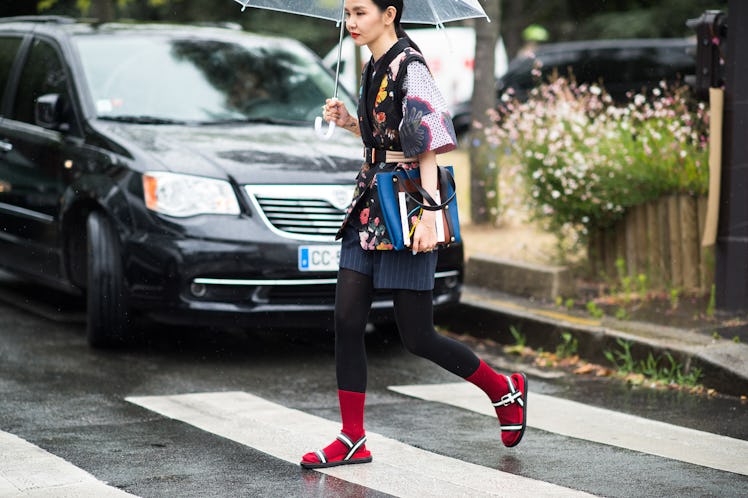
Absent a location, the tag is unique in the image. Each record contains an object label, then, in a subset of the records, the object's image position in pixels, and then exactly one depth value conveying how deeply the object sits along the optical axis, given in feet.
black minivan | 39.59
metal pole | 42.67
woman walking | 27.33
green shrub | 47.52
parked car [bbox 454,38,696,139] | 138.00
